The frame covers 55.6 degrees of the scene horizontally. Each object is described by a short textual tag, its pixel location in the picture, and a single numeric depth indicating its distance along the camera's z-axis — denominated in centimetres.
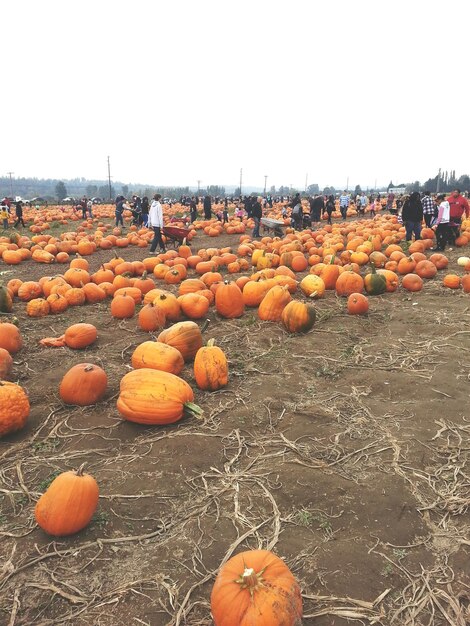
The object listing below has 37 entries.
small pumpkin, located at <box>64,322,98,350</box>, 642
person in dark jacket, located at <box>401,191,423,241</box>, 1411
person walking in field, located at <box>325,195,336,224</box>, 2439
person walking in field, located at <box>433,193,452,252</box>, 1294
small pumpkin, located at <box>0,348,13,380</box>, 506
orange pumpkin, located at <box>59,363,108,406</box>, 475
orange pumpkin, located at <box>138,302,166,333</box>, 710
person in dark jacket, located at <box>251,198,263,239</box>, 2050
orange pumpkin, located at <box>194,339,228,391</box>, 504
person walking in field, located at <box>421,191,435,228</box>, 1565
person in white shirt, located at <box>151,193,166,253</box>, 1459
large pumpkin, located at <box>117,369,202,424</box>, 431
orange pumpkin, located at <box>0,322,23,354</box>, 605
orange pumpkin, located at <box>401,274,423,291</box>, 952
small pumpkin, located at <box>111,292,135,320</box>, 794
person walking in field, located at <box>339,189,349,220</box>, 3248
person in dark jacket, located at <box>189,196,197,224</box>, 3008
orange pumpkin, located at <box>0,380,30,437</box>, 411
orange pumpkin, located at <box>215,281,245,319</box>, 766
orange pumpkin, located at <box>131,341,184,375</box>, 514
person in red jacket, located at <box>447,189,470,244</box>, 1393
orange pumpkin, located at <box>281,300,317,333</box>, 688
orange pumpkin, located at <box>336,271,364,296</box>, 905
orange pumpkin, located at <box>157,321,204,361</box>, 572
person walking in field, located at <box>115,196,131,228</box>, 2484
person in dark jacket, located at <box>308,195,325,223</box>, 2462
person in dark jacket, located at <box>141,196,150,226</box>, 2258
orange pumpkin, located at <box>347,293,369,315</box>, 782
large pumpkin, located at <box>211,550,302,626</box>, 217
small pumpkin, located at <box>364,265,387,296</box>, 921
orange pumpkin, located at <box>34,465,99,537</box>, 299
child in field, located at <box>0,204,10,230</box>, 2429
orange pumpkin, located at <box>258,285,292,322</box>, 747
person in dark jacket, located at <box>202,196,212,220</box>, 2651
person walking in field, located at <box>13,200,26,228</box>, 2541
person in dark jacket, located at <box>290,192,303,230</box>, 2180
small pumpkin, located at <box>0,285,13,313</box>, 822
